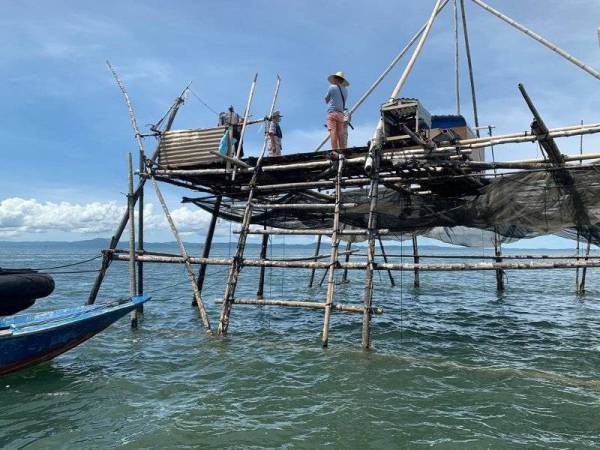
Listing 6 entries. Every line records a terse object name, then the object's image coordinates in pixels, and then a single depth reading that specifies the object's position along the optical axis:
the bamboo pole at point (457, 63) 12.84
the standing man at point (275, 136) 13.15
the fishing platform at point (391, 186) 8.51
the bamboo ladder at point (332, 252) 9.06
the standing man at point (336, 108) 10.70
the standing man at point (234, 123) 11.88
